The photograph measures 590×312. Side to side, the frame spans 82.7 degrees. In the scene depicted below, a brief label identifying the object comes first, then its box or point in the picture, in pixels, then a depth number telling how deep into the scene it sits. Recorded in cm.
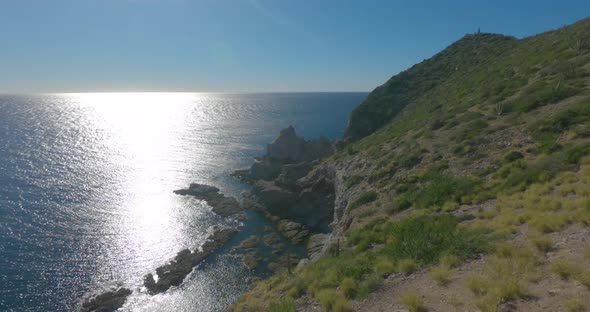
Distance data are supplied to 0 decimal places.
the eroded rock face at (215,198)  6228
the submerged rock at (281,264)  4151
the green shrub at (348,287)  1239
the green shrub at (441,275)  1092
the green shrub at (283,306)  1301
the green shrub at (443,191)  1900
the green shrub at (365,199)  2659
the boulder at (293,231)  5019
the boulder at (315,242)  4425
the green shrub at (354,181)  3338
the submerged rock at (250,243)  4841
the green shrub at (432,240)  1245
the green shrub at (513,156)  2038
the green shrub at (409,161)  2772
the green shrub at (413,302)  994
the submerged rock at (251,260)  4306
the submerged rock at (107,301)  3491
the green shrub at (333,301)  1146
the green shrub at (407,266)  1255
